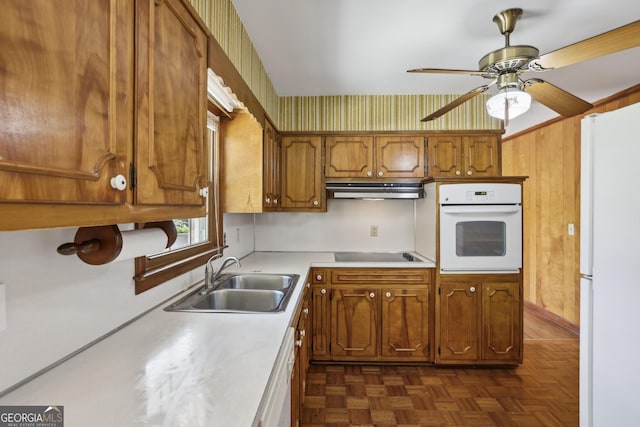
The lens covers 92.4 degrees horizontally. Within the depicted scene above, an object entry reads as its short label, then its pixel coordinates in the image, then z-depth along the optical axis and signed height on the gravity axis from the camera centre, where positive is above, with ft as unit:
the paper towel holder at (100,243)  2.96 -0.30
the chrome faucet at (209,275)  5.87 -1.25
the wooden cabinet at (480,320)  8.48 -2.96
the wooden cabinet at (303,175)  9.73 +1.19
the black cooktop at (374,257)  9.59 -1.45
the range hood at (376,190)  9.22 +0.68
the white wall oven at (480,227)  8.35 -0.39
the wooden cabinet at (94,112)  1.58 +0.68
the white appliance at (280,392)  2.76 -1.88
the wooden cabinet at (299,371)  5.15 -2.92
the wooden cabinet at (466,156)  9.57 +1.78
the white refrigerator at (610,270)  4.00 -0.79
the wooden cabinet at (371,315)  8.65 -2.89
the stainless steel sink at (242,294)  5.08 -1.55
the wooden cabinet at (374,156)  9.67 +1.79
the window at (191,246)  4.48 -0.70
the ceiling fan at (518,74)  5.08 +2.48
